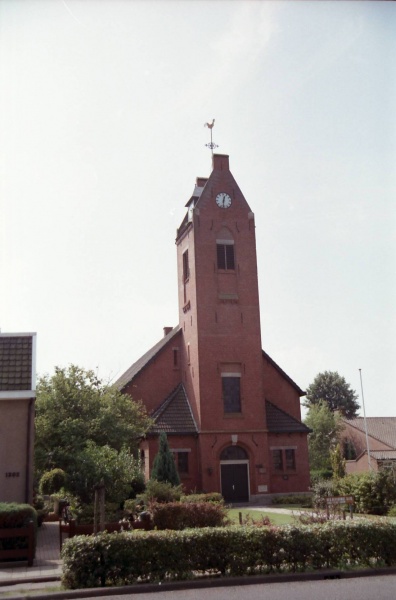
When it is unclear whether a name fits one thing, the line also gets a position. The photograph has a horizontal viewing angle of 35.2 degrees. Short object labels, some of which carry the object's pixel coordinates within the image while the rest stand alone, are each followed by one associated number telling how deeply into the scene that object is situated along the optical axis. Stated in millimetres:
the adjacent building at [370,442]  58094
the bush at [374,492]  26234
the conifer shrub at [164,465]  32438
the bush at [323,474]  53300
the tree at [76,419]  28109
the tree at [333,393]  82938
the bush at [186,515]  18562
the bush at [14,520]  15344
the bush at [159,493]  24641
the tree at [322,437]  64562
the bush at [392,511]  24281
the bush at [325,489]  28608
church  36469
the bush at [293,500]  35062
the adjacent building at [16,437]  19391
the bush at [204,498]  26769
